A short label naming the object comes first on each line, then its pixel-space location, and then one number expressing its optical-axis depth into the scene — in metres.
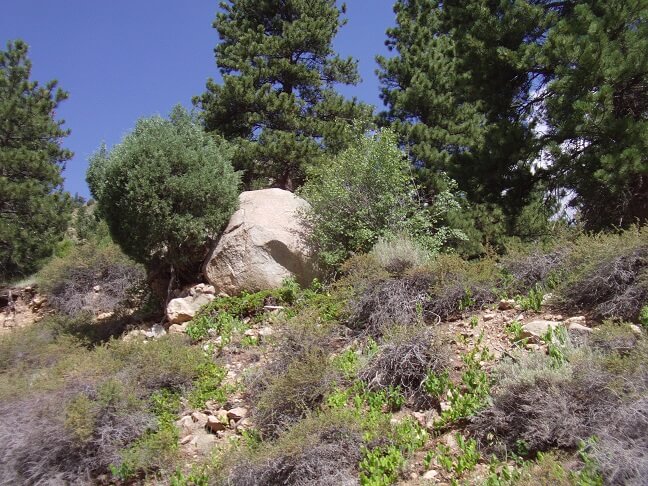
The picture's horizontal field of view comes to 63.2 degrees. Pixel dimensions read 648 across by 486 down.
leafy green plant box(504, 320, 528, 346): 5.08
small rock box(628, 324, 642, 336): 4.40
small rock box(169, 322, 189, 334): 7.83
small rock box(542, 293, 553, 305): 5.83
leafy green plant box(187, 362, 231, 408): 5.57
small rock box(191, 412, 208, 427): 5.29
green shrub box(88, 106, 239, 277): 8.17
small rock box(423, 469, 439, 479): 3.89
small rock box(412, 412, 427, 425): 4.54
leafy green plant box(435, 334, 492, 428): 4.40
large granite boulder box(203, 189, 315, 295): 8.42
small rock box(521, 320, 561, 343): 5.04
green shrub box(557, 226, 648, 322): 5.04
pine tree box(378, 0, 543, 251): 9.06
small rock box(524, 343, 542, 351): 4.87
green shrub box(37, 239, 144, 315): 10.84
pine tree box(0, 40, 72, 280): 13.24
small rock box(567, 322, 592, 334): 4.84
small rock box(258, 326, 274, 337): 6.74
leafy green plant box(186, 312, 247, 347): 7.20
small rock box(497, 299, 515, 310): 6.01
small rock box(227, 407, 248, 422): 5.23
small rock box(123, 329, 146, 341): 6.93
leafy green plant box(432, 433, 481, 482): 3.86
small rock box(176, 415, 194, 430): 5.28
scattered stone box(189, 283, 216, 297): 8.70
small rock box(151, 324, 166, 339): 7.96
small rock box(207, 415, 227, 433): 5.14
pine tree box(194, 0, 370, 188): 13.66
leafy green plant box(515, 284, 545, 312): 5.75
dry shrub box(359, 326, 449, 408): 4.93
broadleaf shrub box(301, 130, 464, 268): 8.43
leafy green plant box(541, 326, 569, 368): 4.33
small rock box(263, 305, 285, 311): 7.56
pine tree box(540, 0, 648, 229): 7.59
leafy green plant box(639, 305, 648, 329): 4.57
